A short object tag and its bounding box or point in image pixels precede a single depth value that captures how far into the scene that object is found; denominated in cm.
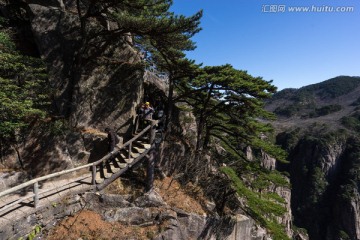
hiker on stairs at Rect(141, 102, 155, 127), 1509
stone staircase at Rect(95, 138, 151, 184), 1179
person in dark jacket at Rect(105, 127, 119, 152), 1291
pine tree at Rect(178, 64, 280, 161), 1293
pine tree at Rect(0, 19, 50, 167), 992
